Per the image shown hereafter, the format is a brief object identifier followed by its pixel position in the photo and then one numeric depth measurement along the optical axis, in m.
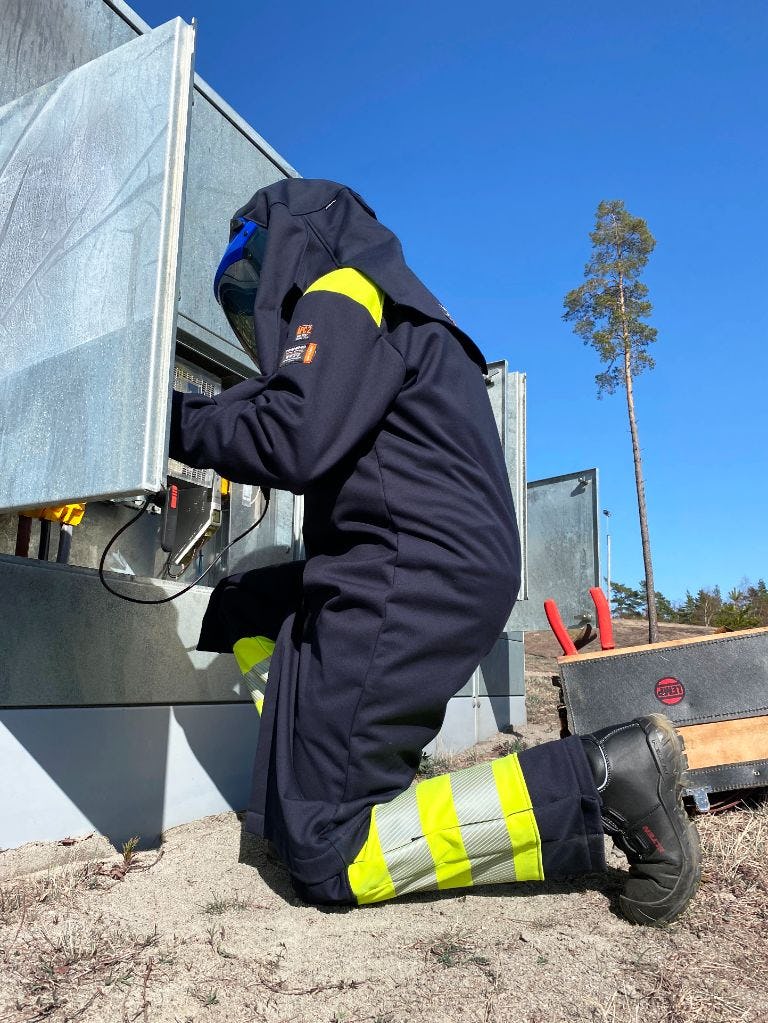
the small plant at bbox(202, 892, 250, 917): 1.71
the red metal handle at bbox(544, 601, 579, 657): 2.93
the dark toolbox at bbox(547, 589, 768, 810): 2.45
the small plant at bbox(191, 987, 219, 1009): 1.32
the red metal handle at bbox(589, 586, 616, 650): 2.79
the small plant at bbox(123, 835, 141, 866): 2.01
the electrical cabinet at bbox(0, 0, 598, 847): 1.65
